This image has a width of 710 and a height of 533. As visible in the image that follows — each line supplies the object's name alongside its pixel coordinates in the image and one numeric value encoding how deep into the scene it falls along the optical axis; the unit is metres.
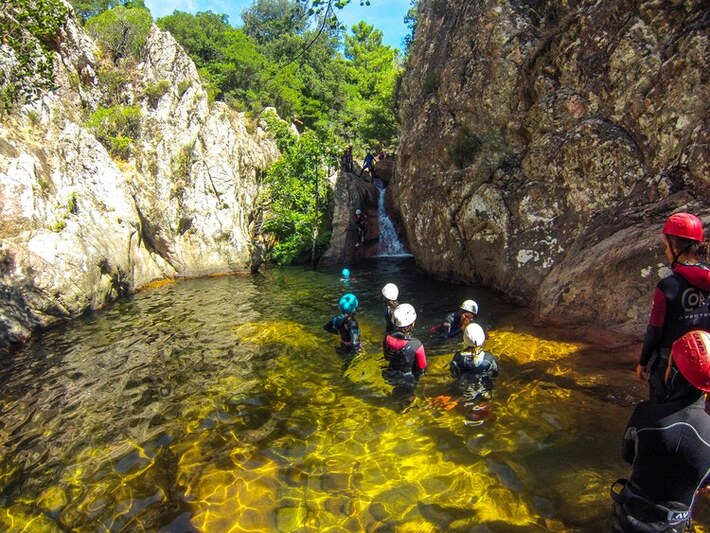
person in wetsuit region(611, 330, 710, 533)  2.49
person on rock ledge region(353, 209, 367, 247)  22.05
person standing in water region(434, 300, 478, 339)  9.02
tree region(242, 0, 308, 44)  47.31
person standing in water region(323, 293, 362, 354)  7.95
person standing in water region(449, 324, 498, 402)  5.95
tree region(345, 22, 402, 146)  29.59
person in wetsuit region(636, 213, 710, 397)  3.58
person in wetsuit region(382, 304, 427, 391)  6.16
